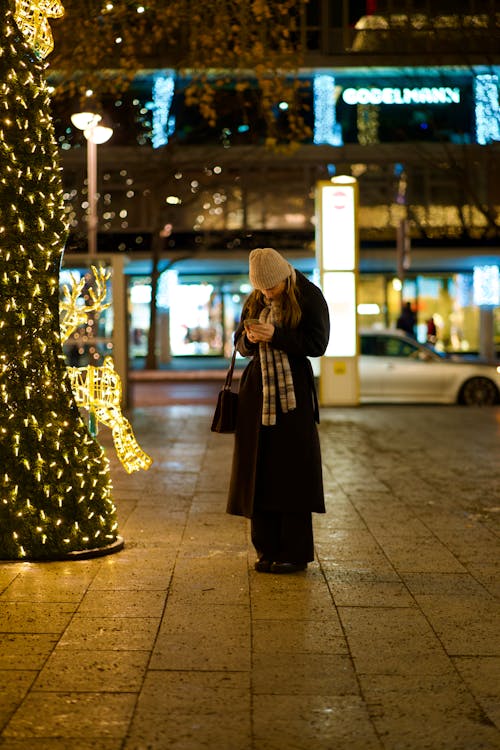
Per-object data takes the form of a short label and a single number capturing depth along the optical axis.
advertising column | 18.98
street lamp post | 19.61
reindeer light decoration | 8.08
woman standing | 6.67
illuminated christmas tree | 6.96
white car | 20.72
